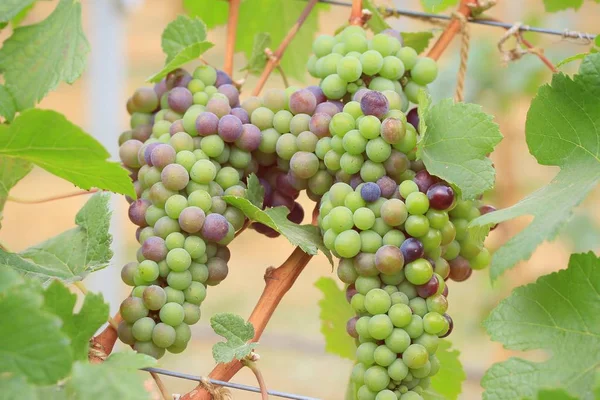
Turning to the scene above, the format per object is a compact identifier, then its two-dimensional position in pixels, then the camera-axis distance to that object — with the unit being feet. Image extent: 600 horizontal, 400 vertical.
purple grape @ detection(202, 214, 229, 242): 3.47
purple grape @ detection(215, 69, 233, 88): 3.71
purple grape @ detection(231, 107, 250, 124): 3.59
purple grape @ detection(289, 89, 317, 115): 3.56
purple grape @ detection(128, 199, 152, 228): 3.53
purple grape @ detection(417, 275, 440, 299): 3.40
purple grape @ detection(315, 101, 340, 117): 3.54
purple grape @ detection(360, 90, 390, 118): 3.45
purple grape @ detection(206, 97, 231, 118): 3.58
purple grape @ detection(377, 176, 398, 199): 3.44
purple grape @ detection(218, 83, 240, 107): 3.65
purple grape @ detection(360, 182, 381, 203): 3.42
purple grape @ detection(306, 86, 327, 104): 3.59
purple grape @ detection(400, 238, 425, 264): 3.39
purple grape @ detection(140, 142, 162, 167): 3.55
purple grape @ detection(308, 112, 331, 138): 3.52
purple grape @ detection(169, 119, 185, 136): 3.59
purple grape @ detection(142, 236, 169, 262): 3.45
